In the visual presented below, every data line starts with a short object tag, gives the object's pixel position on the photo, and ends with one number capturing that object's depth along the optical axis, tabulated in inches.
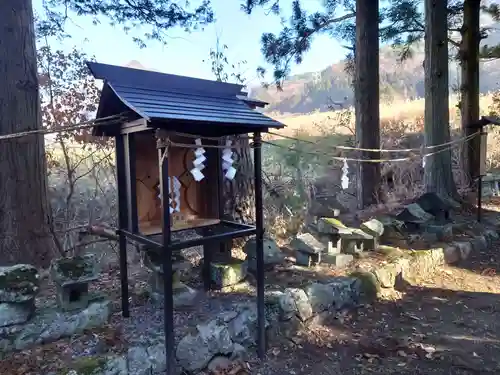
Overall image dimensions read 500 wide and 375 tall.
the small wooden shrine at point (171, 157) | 83.5
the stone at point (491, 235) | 204.3
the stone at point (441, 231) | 187.5
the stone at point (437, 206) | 195.1
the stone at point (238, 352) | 99.4
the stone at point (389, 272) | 146.0
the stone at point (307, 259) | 150.8
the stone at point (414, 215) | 190.2
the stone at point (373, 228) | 169.2
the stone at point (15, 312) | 83.7
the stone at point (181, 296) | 109.5
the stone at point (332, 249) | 156.0
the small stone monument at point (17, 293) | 84.2
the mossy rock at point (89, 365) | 75.6
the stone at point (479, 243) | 191.3
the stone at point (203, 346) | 91.2
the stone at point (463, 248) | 182.2
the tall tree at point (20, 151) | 121.2
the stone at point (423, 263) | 159.3
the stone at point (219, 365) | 94.7
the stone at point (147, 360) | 82.6
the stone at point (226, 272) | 122.7
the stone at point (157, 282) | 109.0
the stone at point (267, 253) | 140.8
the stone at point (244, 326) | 101.9
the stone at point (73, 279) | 92.0
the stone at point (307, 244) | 149.8
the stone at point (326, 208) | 170.6
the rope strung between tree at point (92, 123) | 82.8
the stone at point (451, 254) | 176.6
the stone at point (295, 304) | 114.3
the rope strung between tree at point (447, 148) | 216.5
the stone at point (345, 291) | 129.3
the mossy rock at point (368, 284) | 138.6
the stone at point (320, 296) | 123.3
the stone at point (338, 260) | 151.3
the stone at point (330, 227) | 154.3
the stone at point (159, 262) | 107.0
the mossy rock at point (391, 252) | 163.0
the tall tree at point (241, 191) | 177.5
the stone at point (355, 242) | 160.1
